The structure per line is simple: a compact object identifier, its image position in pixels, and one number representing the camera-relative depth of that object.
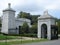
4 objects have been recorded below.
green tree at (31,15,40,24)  37.07
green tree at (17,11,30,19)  35.84
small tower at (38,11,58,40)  14.04
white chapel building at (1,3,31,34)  19.11
